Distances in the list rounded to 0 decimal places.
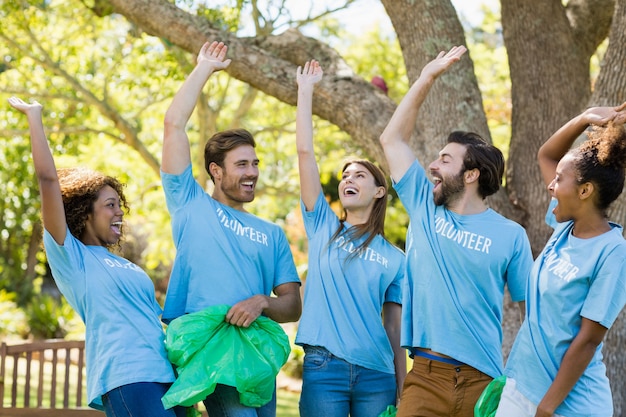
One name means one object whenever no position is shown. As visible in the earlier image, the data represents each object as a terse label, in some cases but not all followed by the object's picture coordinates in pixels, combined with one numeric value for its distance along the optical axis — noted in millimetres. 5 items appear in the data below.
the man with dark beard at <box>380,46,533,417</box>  3555
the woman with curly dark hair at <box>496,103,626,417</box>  2941
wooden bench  5766
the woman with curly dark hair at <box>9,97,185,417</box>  3410
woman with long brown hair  3857
